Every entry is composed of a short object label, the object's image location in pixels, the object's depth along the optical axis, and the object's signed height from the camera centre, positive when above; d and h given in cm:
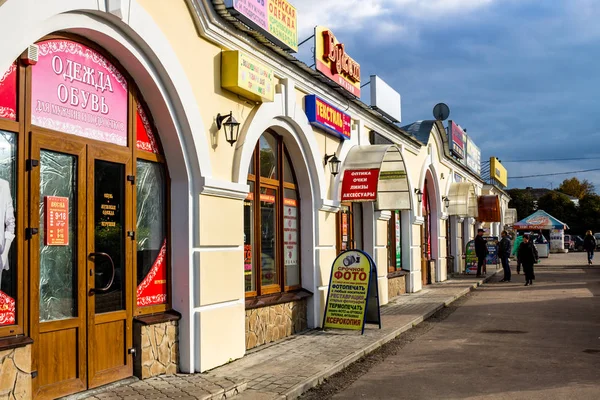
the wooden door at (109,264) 639 -23
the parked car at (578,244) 5599 -92
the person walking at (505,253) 2322 -66
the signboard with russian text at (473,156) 3216 +400
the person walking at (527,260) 2106 -82
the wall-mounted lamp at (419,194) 1860 +117
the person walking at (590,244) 3212 -54
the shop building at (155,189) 558 +59
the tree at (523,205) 7500 +327
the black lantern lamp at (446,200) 2299 +122
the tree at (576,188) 9075 +626
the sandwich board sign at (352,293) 1090 -93
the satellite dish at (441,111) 2662 +495
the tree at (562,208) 6931 +262
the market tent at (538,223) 4384 +73
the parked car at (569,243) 5483 -82
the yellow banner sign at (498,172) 4122 +413
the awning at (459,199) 2429 +131
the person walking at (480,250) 2431 -56
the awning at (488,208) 3084 +123
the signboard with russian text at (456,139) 2636 +398
